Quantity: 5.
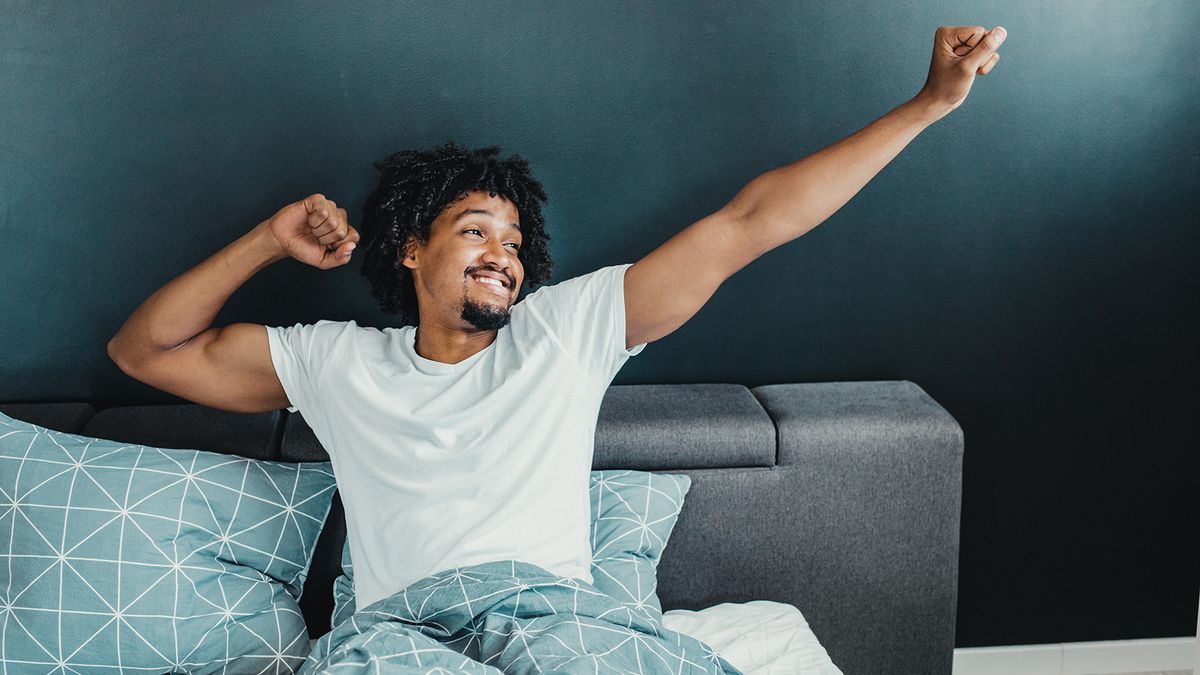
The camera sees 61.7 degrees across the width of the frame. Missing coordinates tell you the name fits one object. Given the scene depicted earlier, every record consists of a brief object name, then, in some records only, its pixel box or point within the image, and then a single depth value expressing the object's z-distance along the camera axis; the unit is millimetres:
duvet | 1393
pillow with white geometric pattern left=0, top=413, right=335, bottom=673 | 1651
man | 1642
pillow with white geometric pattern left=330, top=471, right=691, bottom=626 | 1771
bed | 1943
